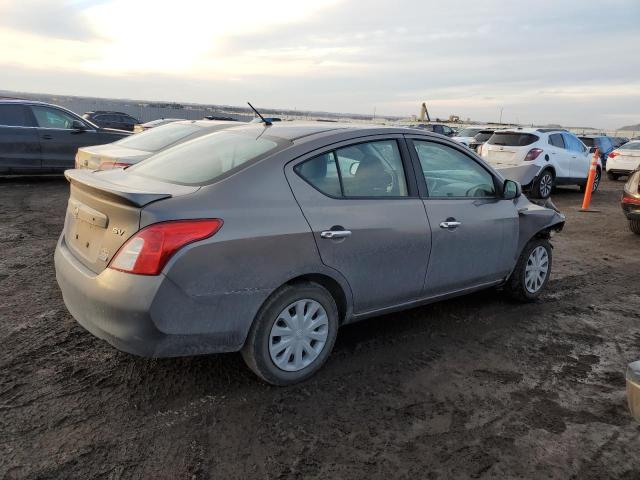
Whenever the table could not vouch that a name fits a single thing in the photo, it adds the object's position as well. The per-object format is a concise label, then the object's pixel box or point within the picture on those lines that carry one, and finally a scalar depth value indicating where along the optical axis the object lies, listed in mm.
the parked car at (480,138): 17250
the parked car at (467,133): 20970
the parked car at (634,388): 2137
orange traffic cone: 11499
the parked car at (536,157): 12633
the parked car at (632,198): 8070
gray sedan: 2773
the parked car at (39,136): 10438
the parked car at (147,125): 13680
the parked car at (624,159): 18219
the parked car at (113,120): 27750
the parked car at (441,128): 29591
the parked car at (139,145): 7469
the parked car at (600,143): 21781
